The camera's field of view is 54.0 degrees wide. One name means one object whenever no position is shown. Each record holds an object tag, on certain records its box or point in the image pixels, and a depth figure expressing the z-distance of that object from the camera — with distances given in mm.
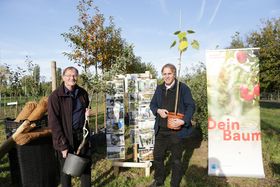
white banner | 4574
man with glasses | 3254
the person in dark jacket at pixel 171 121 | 3811
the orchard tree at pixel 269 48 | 22391
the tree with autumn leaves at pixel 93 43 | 9031
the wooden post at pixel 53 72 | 4652
